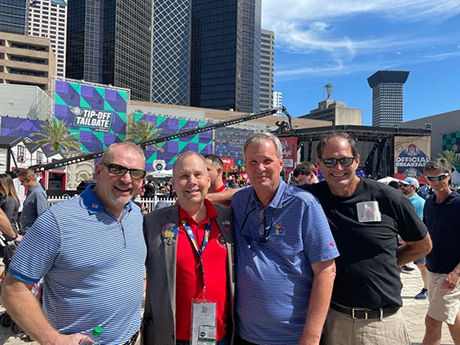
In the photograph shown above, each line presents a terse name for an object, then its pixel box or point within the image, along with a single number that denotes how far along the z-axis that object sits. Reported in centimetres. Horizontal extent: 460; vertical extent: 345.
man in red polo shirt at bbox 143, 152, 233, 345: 193
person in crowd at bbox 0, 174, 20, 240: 614
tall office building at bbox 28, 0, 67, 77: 16838
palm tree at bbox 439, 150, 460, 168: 6178
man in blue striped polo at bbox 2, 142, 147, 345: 168
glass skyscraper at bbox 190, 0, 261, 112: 10950
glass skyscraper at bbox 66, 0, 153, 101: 9144
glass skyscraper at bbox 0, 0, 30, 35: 8031
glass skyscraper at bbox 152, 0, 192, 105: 11406
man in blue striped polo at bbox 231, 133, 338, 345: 191
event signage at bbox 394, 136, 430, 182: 3344
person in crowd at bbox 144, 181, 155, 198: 1652
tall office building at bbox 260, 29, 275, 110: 17138
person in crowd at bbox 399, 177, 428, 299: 689
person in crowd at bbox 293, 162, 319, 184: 581
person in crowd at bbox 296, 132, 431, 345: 221
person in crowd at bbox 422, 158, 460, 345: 343
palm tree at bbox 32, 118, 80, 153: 3672
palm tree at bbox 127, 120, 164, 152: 4688
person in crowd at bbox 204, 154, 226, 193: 413
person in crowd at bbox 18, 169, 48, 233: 548
